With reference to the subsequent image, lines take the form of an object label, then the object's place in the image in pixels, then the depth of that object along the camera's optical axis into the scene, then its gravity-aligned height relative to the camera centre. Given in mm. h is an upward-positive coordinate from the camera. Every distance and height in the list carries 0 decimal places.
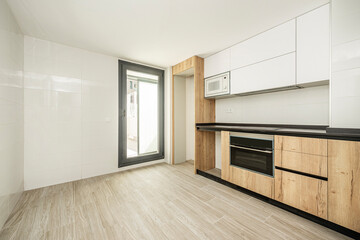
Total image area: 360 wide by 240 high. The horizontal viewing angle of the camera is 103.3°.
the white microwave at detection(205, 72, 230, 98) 2540 +634
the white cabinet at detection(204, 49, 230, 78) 2580 +1065
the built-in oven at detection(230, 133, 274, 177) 1841 -476
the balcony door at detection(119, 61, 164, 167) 3469 +177
